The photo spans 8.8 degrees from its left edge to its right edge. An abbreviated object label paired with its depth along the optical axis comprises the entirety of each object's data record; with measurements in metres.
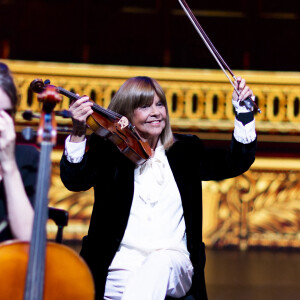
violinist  7.61
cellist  7.06
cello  6.96
